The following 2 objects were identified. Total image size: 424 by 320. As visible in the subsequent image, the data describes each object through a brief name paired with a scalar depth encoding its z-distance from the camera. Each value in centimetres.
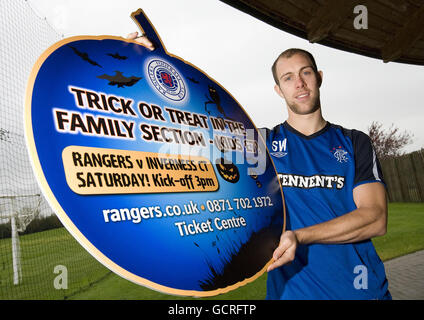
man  122
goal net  407
